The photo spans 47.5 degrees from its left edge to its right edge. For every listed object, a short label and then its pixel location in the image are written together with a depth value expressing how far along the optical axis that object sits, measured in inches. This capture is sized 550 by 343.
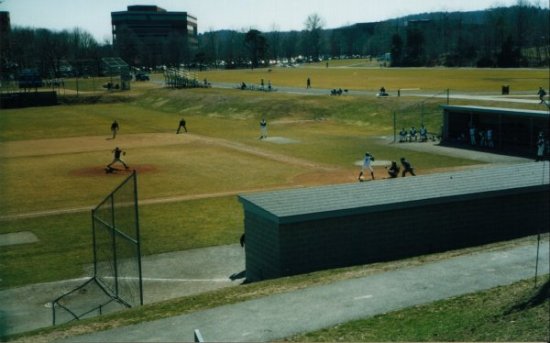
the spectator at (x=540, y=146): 1412.4
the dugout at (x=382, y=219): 675.4
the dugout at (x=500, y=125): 1563.7
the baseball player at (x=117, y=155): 1462.4
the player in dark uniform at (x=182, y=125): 2305.6
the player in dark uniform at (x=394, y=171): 1135.6
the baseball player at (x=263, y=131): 2051.3
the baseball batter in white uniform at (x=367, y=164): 1253.7
